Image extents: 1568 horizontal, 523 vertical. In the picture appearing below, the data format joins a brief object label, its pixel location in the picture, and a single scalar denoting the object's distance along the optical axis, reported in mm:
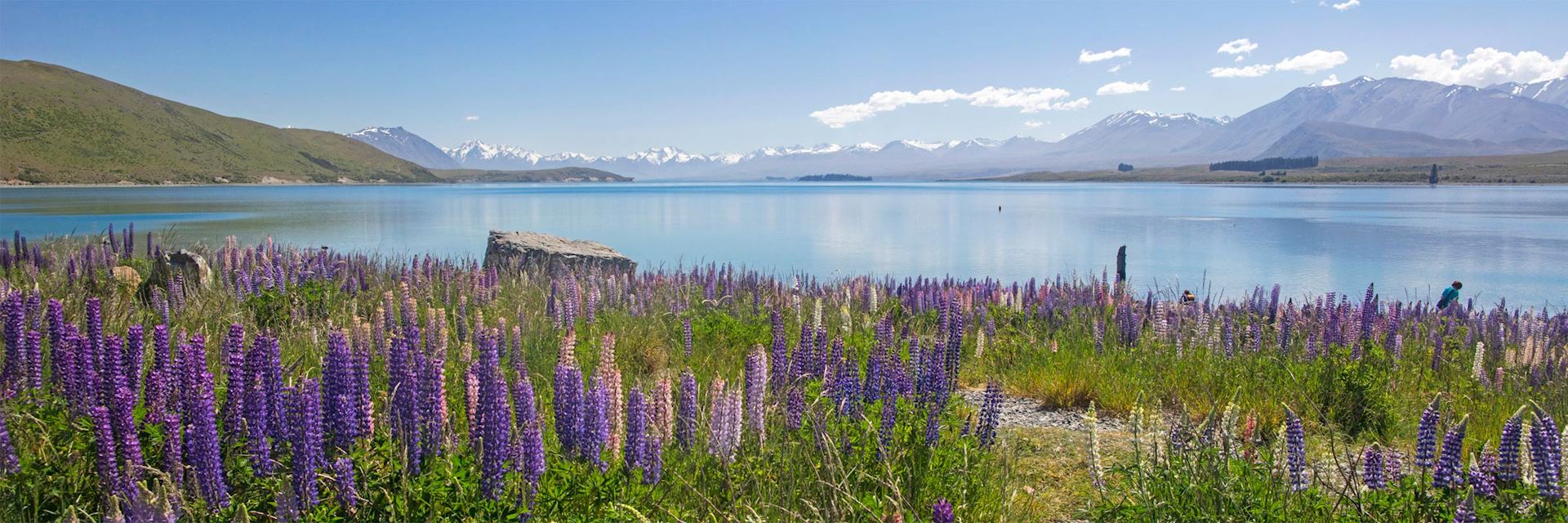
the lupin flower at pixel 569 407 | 3848
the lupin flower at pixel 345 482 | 3074
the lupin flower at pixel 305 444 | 3127
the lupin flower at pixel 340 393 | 3506
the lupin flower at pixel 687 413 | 4199
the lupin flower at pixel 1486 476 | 3623
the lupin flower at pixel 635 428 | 3680
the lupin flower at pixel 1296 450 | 3885
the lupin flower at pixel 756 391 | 4371
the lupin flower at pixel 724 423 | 4008
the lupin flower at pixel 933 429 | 4469
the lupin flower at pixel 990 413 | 4660
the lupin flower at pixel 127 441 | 2990
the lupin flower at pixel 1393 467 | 4004
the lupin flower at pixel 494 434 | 3314
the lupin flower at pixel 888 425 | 4383
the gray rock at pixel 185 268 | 9609
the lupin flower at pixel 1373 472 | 3861
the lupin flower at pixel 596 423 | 3793
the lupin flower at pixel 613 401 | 3988
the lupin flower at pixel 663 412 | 4043
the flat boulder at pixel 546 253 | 16594
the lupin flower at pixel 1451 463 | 3631
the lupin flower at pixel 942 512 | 2516
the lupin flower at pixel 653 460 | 3801
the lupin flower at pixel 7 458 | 3350
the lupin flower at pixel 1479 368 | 7965
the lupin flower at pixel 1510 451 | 3549
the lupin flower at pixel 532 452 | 3359
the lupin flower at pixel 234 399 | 3508
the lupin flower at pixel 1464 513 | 3154
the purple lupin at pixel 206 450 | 3092
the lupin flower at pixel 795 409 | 4359
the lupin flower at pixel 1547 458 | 3400
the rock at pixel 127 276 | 9547
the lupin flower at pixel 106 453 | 3021
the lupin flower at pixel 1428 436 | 3834
